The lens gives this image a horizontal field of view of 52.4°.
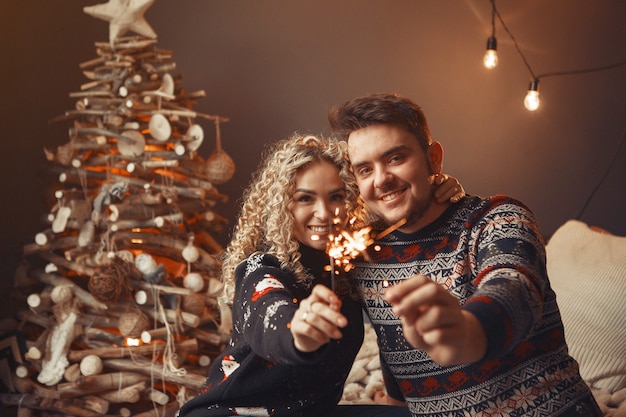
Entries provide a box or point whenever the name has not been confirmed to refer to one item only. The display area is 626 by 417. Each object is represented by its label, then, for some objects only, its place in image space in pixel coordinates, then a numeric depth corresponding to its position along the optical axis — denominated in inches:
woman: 59.6
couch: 83.7
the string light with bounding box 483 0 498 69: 118.1
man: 50.7
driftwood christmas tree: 102.0
